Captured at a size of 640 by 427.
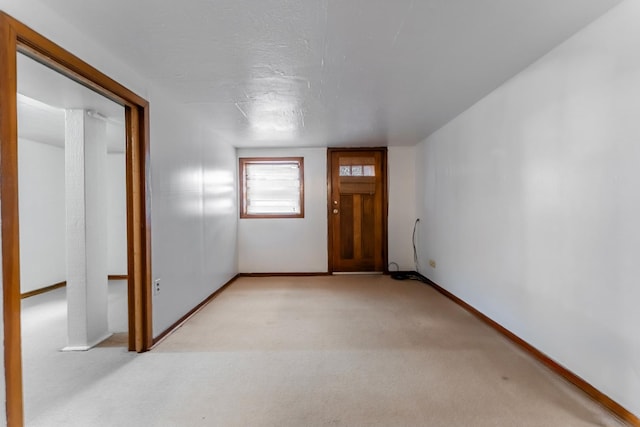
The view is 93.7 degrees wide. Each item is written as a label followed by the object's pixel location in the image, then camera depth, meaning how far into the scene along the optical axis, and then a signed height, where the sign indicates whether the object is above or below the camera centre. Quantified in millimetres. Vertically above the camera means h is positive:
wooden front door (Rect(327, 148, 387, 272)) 5105 -121
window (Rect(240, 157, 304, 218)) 5133 +388
